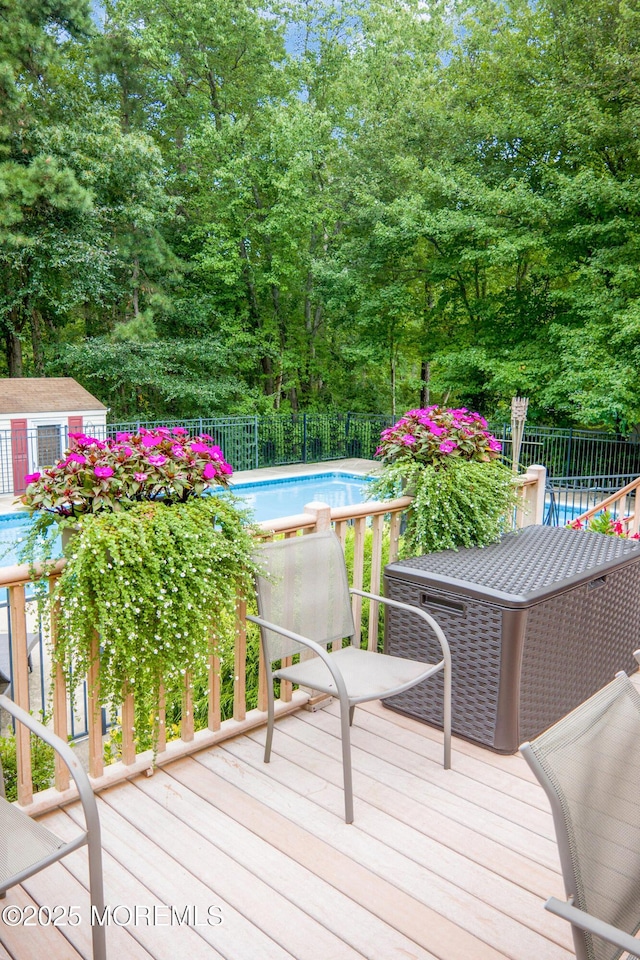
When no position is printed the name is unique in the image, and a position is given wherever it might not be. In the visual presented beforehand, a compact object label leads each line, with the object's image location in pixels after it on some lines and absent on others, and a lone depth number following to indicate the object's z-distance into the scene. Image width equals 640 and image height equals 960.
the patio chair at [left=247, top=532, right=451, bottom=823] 2.39
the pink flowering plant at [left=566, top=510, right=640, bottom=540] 4.32
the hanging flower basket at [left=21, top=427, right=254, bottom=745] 2.00
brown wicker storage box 2.55
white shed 12.04
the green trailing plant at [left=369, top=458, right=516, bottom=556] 3.12
